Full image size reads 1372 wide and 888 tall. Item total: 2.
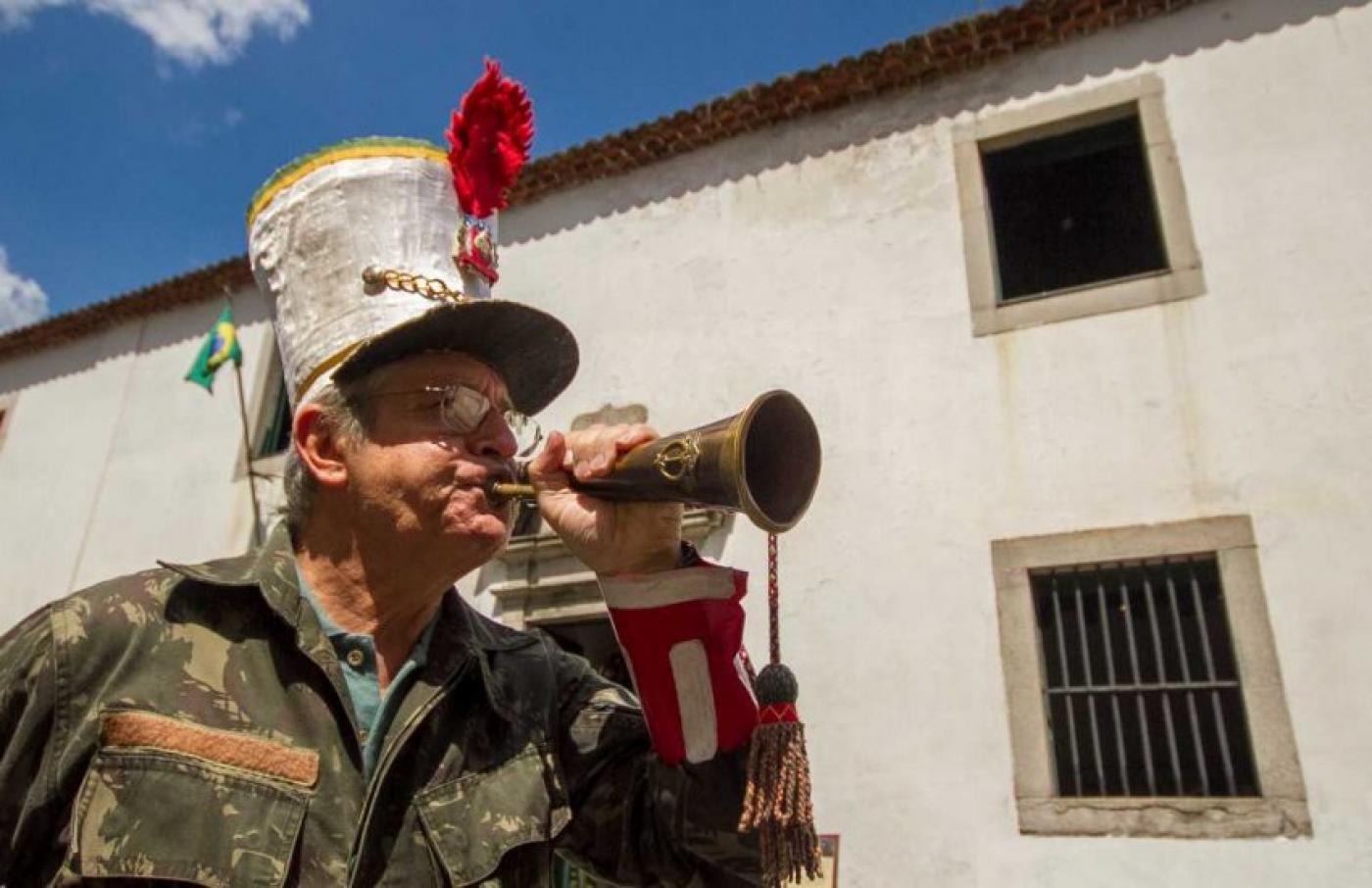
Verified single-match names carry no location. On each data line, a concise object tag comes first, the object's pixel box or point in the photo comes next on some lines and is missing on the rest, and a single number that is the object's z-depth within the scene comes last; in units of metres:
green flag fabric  9.47
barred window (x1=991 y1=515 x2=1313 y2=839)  4.88
